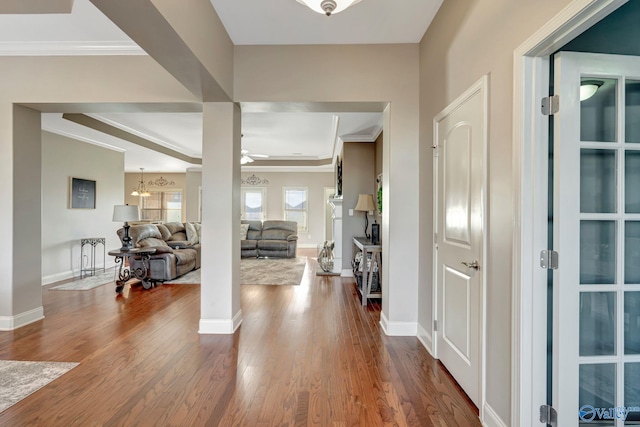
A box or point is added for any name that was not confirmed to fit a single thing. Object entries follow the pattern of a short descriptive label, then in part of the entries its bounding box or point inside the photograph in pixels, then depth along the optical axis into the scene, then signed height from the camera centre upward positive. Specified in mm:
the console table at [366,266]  4164 -710
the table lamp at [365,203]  5363 +200
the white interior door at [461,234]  1949 -142
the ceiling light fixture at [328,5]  1761 +1230
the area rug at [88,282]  4996 -1231
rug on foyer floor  2105 -1262
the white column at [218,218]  3148 -46
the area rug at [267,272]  5496 -1216
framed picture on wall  5793 +386
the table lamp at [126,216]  4980 -47
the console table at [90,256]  5989 -870
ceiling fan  6488 +1208
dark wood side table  4914 -933
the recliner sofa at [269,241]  8195 -737
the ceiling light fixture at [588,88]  1500 +634
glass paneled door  1464 -103
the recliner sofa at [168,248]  5367 -688
